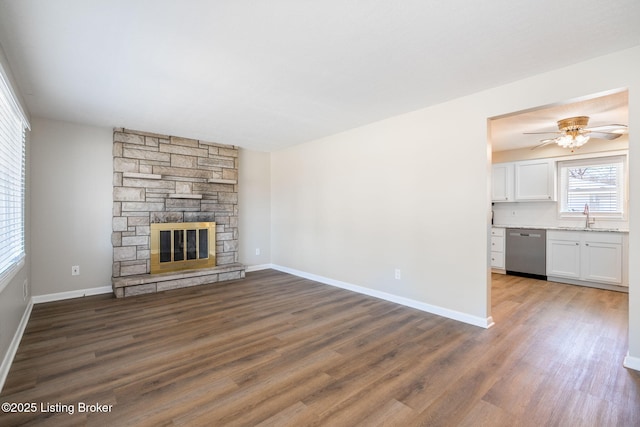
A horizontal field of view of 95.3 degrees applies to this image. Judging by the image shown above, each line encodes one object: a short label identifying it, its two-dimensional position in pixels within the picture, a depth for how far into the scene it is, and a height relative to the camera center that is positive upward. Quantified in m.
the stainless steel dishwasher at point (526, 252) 4.92 -0.68
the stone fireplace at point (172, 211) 4.21 +0.01
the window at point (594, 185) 4.64 +0.47
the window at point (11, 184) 2.21 +0.24
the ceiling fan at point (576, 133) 3.53 +1.00
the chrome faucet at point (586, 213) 4.88 +0.01
